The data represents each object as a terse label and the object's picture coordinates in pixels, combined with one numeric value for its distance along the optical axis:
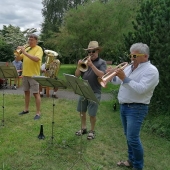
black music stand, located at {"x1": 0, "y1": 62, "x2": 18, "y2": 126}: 5.62
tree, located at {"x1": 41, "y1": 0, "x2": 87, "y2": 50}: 34.75
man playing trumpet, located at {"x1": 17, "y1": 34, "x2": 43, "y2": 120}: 5.92
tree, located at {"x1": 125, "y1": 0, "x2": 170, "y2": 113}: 5.97
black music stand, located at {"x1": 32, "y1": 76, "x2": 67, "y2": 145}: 4.61
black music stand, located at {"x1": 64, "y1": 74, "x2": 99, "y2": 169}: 3.81
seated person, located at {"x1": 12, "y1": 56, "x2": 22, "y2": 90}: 11.91
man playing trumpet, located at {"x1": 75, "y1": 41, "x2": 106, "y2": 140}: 4.82
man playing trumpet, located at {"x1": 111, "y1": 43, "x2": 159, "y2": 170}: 3.38
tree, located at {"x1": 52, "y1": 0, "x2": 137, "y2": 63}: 15.65
